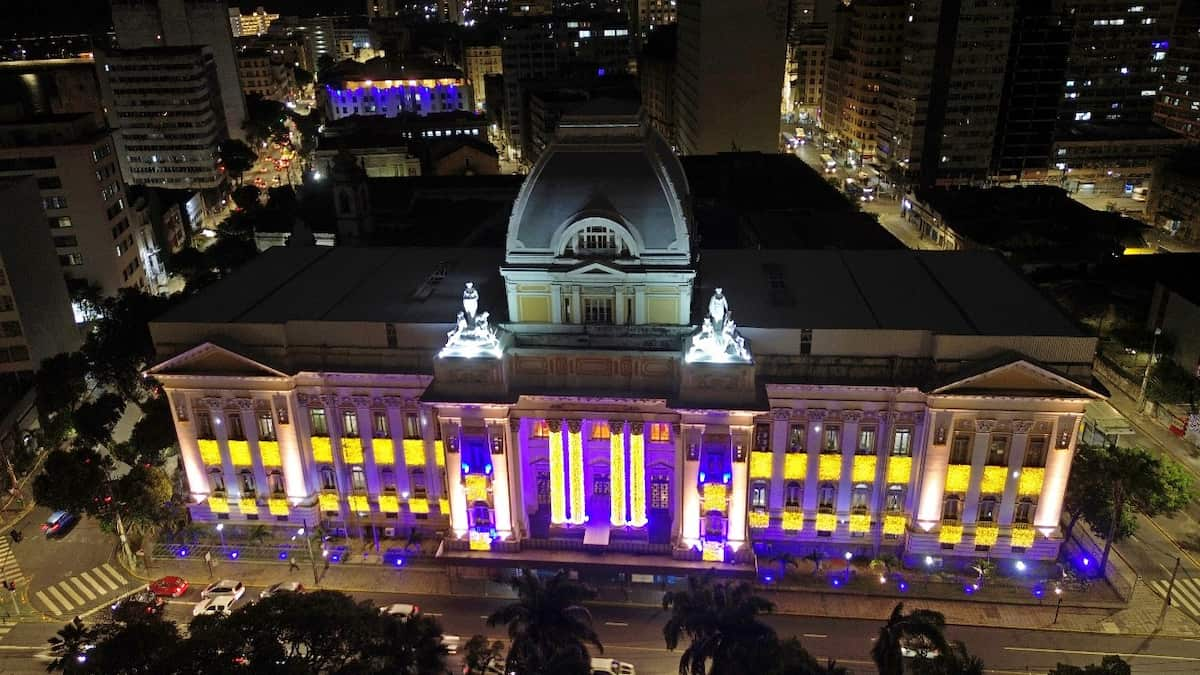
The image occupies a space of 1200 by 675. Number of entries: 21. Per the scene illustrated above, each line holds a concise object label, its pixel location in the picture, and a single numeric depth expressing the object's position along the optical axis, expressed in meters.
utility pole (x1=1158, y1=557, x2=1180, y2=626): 64.40
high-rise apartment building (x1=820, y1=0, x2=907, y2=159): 197.75
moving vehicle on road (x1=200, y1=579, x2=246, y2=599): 68.38
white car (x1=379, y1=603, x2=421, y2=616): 65.56
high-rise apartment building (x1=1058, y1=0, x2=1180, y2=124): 196.88
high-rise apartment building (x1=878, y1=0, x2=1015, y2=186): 165.62
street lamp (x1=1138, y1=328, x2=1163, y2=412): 93.31
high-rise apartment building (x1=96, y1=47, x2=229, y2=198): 184.38
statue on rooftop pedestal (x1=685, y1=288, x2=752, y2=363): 65.50
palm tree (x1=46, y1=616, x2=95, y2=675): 49.69
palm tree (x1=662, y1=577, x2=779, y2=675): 49.66
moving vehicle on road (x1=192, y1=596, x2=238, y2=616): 67.25
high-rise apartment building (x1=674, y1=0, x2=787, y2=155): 169.62
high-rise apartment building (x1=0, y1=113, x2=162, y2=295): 113.31
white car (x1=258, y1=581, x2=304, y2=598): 68.75
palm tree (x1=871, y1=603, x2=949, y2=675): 50.31
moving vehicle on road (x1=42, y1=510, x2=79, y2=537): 78.62
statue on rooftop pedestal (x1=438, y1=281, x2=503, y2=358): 67.38
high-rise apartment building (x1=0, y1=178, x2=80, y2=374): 95.12
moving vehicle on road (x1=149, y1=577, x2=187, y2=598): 69.69
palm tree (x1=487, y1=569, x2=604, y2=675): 51.84
